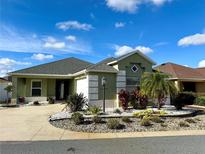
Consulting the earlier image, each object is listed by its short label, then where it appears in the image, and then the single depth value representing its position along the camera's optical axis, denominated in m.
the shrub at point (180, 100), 11.26
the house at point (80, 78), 12.14
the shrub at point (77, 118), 7.71
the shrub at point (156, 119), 8.16
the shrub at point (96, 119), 7.96
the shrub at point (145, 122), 7.61
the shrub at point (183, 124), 7.64
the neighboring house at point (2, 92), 20.77
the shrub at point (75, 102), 10.32
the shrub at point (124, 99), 10.77
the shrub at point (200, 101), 14.82
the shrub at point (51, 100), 14.91
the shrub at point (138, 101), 11.17
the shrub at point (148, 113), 8.93
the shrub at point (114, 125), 7.20
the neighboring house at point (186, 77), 17.60
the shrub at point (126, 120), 8.15
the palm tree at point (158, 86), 10.45
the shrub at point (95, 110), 9.14
